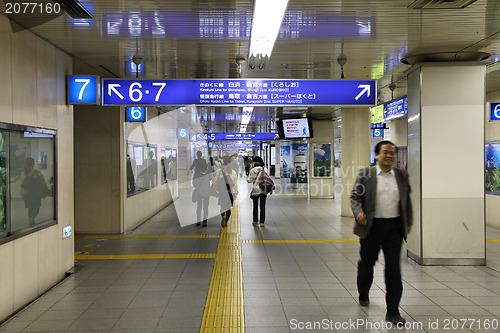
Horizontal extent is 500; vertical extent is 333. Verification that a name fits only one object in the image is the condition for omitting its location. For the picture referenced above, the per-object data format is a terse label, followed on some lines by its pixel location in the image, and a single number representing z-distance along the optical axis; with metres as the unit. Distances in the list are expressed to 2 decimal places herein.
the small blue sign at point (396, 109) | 8.35
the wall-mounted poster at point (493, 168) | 8.98
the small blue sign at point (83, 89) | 5.34
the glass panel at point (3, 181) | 3.93
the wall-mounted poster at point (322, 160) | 15.46
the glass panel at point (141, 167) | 9.04
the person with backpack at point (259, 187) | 9.09
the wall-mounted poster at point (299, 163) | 20.66
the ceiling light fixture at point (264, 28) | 3.69
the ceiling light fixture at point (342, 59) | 5.94
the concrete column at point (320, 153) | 15.20
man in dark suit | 3.74
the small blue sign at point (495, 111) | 8.49
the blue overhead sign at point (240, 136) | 19.89
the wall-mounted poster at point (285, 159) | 24.83
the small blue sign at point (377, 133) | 13.68
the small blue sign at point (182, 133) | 15.80
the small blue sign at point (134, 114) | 8.52
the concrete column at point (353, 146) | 10.38
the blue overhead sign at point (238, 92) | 5.44
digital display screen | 14.19
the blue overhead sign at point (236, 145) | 34.54
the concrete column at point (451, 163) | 5.83
